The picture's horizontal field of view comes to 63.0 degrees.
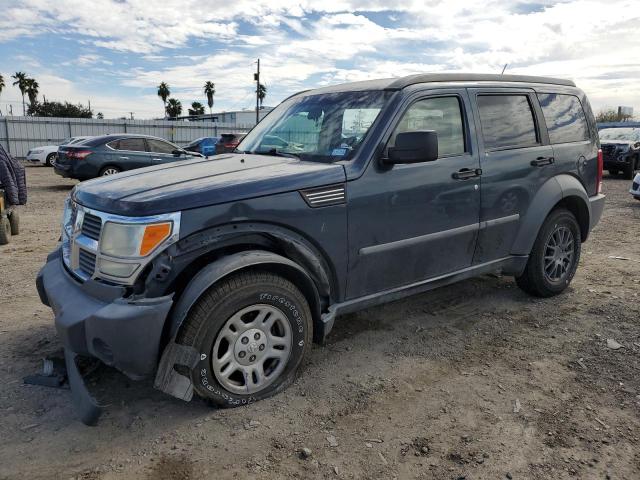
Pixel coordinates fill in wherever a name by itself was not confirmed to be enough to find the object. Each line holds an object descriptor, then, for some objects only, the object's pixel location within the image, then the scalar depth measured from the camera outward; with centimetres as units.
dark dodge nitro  279
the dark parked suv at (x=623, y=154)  1647
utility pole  3575
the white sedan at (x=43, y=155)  2216
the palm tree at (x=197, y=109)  7988
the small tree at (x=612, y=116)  4422
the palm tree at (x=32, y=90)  7562
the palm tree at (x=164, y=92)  7925
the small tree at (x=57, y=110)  5978
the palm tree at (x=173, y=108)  7825
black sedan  1288
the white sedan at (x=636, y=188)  1074
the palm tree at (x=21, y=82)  7500
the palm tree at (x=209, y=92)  8338
